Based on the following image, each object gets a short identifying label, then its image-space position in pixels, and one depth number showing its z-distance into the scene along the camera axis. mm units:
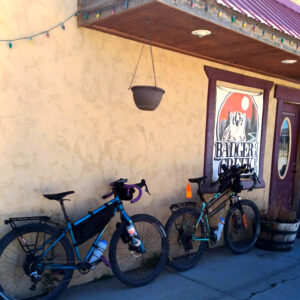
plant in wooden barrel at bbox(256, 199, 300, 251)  5316
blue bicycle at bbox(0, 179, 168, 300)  3227
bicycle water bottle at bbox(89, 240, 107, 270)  3545
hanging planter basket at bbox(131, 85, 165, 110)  3535
